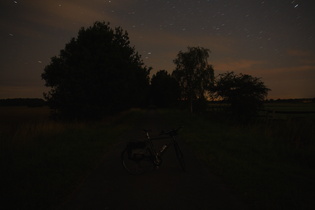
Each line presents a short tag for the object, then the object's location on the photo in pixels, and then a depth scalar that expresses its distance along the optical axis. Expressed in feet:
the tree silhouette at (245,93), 58.03
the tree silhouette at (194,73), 122.83
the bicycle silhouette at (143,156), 19.43
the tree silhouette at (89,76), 59.72
